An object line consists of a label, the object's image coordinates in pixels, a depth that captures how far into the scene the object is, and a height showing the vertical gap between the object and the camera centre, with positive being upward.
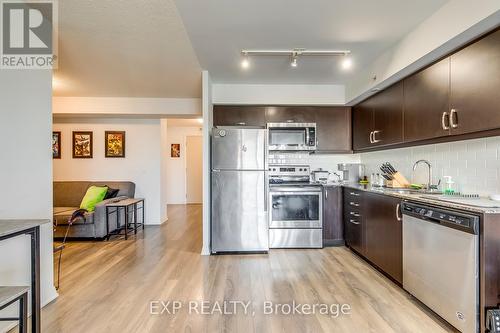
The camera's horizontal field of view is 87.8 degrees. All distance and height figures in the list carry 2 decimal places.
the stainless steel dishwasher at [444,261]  1.70 -0.72
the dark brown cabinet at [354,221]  3.34 -0.75
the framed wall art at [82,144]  5.32 +0.47
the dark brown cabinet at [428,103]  2.32 +0.62
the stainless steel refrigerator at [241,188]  3.62 -0.30
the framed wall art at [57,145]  5.29 +0.45
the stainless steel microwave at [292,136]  4.18 +0.49
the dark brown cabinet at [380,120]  3.04 +0.63
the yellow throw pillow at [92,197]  4.36 -0.52
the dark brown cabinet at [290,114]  4.23 +0.86
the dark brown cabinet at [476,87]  1.85 +0.61
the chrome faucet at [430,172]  2.84 -0.07
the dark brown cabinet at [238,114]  4.20 +0.85
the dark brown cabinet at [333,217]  3.93 -0.77
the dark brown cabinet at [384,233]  2.54 -0.72
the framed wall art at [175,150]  8.17 +0.53
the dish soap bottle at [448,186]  2.53 -0.20
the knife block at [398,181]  3.17 -0.18
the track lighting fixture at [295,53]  2.94 +1.31
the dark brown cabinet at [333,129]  4.29 +0.62
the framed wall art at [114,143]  5.34 +0.49
